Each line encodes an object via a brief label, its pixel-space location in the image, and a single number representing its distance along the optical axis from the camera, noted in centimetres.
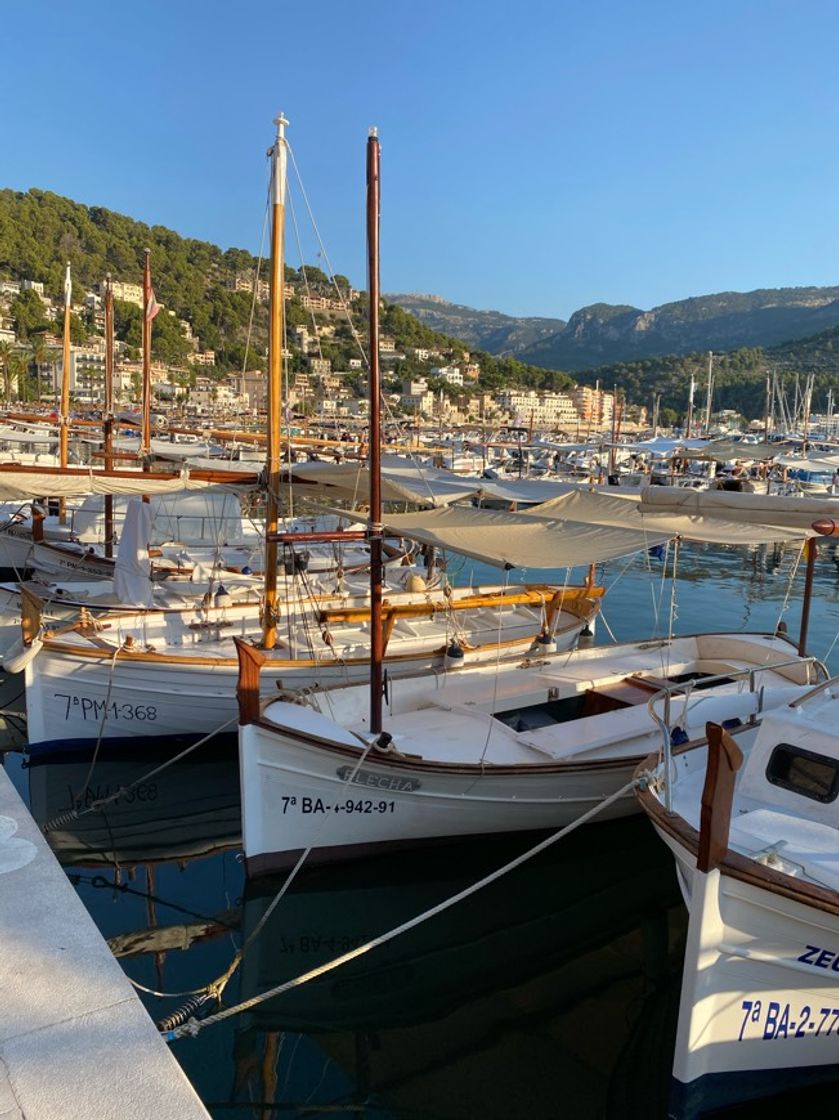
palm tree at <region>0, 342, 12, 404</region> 8746
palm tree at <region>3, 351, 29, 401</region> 9619
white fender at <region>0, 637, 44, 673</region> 1141
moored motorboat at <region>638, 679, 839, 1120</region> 552
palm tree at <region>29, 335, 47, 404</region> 11575
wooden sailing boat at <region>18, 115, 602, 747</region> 1219
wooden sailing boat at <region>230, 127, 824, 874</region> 887
